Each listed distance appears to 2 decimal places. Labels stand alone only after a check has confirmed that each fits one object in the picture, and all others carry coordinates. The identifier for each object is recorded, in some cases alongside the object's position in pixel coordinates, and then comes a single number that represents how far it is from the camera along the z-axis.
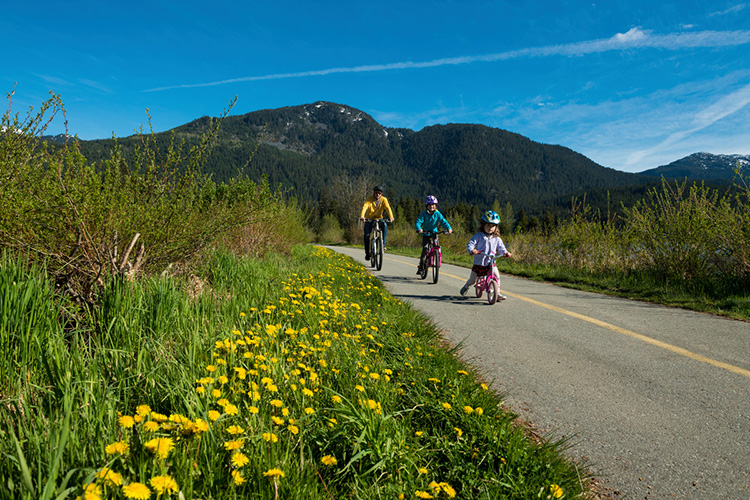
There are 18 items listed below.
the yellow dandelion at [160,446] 1.41
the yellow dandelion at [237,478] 1.49
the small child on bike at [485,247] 7.11
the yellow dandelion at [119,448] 1.36
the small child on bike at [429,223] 9.83
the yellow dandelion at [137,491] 1.19
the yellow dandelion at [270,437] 1.76
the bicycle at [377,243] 11.34
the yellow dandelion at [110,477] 1.26
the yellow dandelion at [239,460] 1.57
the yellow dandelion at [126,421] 1.54
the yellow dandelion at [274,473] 1.46
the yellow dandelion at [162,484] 1.27
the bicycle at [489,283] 6.86
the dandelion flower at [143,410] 1.61
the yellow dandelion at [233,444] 1.62
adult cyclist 10.84
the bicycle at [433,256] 9.46
